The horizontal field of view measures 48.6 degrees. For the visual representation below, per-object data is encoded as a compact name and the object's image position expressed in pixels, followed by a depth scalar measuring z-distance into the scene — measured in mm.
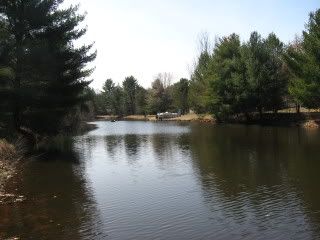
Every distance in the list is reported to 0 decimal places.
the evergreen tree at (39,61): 27533
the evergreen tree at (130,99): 120826
